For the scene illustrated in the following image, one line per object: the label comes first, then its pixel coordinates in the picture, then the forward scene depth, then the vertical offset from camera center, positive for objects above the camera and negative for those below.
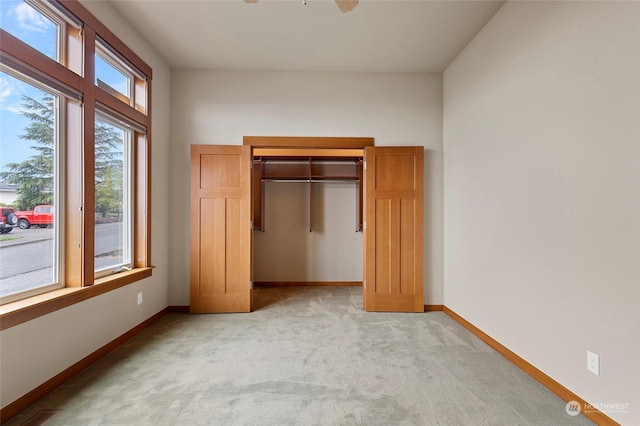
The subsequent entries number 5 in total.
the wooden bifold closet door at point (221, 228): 3.62 -0.20
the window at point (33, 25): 1.79 +1.29
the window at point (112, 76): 2.58 +1.35
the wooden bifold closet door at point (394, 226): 3.71 -0.18
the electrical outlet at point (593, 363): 1.73 -0.93
